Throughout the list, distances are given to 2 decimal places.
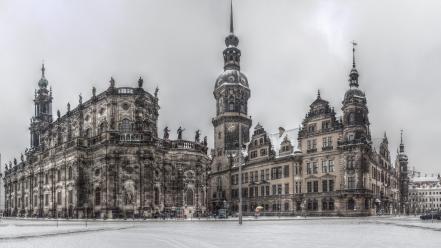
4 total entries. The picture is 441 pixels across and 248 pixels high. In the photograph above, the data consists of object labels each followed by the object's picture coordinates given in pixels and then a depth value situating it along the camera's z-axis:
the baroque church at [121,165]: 64.44
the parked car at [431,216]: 51.35
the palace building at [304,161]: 75.81
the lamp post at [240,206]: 41.63
